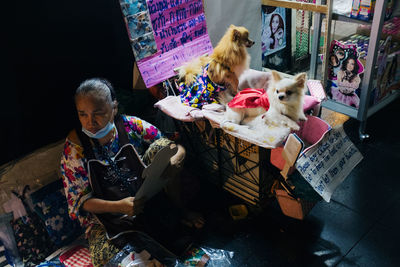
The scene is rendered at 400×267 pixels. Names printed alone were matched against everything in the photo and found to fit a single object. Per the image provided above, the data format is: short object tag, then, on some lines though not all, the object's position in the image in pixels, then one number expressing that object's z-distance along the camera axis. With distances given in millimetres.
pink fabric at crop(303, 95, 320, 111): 2316
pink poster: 2748
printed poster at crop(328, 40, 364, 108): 3256
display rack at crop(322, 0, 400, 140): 2949
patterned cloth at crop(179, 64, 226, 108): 2562
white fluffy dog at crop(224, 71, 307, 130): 2066
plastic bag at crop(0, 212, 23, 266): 2260
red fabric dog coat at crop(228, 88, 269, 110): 2207
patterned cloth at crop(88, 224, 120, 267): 2158
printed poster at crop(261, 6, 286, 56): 4125
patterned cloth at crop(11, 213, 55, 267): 2322
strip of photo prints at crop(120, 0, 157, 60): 2527
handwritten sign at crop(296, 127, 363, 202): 1955
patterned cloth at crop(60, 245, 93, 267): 2381
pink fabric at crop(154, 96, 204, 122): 2369
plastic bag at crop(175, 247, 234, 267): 2348
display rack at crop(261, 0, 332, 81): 3160
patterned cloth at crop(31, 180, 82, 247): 2385
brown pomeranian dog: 2564
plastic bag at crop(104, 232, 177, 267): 2121
